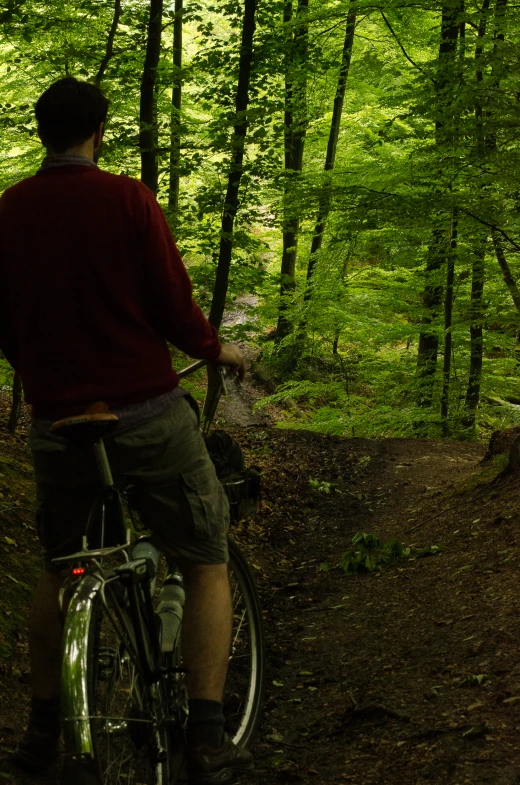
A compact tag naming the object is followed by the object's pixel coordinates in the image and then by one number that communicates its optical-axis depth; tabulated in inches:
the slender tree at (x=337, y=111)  585.3
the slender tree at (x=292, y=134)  356.4
